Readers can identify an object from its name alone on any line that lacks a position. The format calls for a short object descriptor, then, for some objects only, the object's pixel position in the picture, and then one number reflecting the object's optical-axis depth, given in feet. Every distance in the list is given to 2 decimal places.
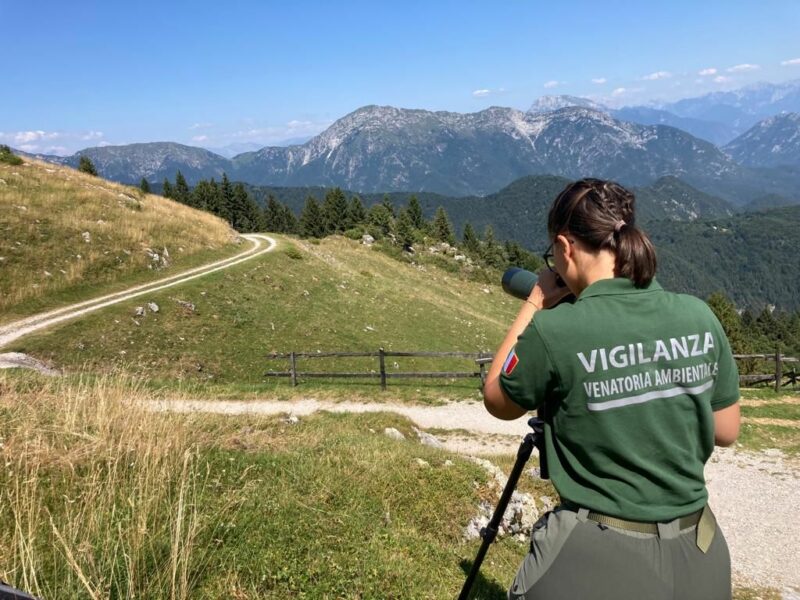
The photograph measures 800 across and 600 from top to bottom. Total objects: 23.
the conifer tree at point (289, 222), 288.71
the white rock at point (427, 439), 38.29
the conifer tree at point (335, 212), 246.47
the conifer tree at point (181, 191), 268.41
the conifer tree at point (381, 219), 232.82
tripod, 7.87
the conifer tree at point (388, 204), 250.66
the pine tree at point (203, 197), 266.57
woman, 6.45
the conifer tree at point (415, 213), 271.80
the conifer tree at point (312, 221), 247.09
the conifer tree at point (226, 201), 267.18
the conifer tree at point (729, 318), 168.24
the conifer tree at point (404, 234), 207.82
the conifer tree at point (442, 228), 252.83
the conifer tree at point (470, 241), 255.50
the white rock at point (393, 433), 35.73
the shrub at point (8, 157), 103.45
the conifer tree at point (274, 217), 288.51
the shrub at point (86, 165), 178.58
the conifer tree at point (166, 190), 263.90
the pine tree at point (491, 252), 249.96
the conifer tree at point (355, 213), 250.98
